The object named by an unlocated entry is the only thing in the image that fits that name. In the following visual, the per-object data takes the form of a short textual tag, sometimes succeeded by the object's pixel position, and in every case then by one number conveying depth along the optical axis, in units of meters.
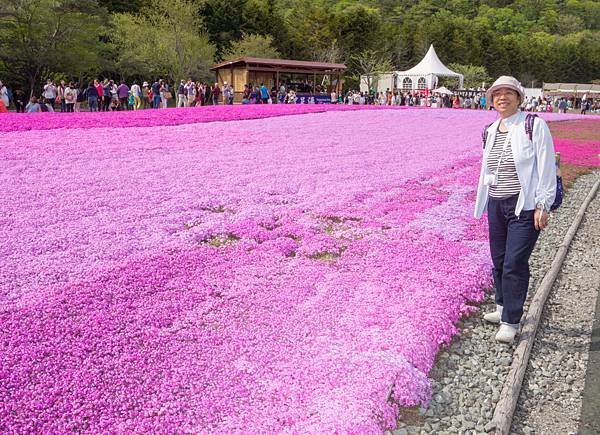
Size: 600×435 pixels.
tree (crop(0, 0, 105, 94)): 35.09
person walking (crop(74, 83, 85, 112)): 26.49
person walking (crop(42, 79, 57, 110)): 25.38
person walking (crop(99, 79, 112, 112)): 27.48
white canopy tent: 52.97
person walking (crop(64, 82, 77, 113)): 25.50
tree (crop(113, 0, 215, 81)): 43.28
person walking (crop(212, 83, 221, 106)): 33.38
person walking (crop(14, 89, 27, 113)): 26.71
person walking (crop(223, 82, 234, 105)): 32.87
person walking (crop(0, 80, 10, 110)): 23.23
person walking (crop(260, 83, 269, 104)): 34.69
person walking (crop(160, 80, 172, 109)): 30.67
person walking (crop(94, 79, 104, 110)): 27.04
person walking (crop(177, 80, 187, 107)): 30.98
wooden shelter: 38.06
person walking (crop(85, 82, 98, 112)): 26.41
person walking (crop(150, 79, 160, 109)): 30.14
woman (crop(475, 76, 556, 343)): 4.44
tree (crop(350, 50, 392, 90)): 60.75
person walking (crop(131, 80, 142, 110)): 29.70
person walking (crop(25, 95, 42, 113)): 23.39
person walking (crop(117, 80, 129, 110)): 28.57
